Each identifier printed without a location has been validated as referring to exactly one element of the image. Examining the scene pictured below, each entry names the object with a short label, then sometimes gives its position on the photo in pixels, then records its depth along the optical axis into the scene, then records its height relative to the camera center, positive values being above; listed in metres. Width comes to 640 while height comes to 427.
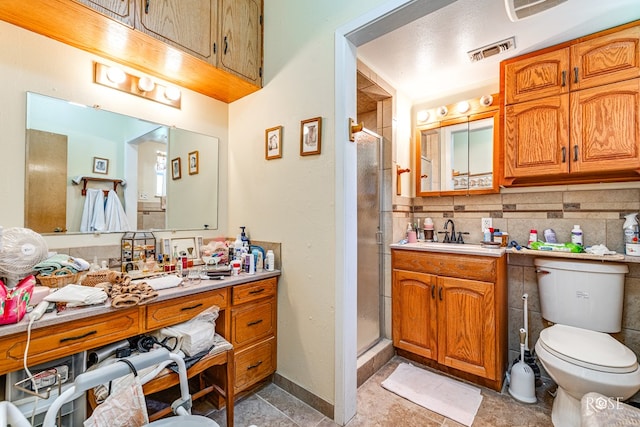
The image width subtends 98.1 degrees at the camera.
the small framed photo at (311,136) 1.75 +0.51
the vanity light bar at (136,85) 1.73 +0.88
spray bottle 1.73 -0.13
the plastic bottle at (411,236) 2.54 -0.19
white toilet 1.39 -0.72
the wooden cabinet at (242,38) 1.89 +1.27
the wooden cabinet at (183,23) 1.53 +1.14
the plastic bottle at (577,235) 1.93 -0.14
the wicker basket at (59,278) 1.34 -0.31
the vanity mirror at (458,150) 2.41 +0.60
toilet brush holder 1.84 -1.13
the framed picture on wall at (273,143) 1.97 +0.52
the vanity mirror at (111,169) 1.56 +0.30
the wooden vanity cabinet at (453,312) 1.93 -0.74
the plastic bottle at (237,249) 2.01 -0.25
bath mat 1.75 -1.24
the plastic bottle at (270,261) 1.97 -0.33
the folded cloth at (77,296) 1.19 -0.35
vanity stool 1.28 -0.78
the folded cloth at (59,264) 1.37 -0.25
